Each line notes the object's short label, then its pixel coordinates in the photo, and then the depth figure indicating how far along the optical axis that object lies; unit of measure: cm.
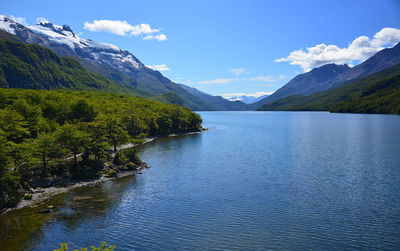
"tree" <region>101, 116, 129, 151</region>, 8175
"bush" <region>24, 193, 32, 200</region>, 4576
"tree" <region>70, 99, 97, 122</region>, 10481
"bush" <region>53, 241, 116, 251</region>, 1563
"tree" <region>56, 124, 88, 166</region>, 5959
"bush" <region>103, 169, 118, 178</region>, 6175
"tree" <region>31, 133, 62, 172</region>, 5334
